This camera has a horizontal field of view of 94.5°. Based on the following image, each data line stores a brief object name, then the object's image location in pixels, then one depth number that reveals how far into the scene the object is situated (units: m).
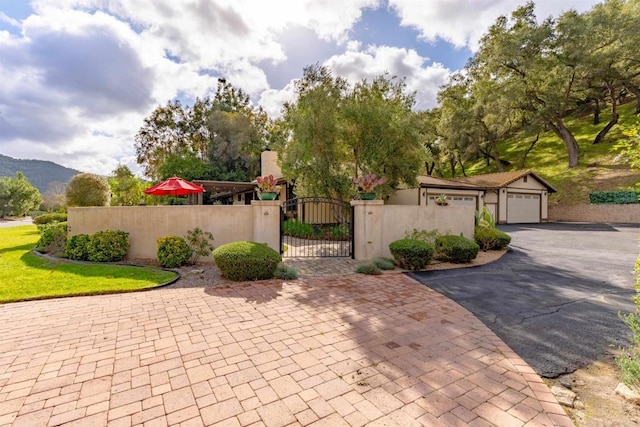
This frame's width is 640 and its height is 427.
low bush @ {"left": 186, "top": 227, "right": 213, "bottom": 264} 8.77
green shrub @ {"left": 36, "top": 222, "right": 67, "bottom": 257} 9.61
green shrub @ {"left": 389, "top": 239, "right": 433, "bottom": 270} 8.05
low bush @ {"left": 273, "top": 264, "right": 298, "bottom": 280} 7.11
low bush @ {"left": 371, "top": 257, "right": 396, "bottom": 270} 8.19
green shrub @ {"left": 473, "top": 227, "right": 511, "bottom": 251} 11.06
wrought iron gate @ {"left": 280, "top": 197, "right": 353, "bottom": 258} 10.55
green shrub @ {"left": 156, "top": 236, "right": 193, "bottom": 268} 8.08
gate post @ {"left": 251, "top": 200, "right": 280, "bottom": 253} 9.01
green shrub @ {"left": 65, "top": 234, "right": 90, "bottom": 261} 8.56
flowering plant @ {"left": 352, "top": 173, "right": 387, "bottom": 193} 9.18
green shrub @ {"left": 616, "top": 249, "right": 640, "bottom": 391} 2.73
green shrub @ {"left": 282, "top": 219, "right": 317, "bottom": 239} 15.23
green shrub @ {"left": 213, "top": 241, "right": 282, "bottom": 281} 6.76
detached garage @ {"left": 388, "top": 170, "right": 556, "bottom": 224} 20.84
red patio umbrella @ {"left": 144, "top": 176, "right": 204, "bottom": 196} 10.28
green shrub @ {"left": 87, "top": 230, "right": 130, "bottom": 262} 8.45
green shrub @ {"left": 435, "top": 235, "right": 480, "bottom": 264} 8.89
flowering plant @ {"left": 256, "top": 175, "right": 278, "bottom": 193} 8.97
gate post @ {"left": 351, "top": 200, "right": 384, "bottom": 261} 9.40
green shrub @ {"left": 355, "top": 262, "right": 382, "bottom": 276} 7.67
